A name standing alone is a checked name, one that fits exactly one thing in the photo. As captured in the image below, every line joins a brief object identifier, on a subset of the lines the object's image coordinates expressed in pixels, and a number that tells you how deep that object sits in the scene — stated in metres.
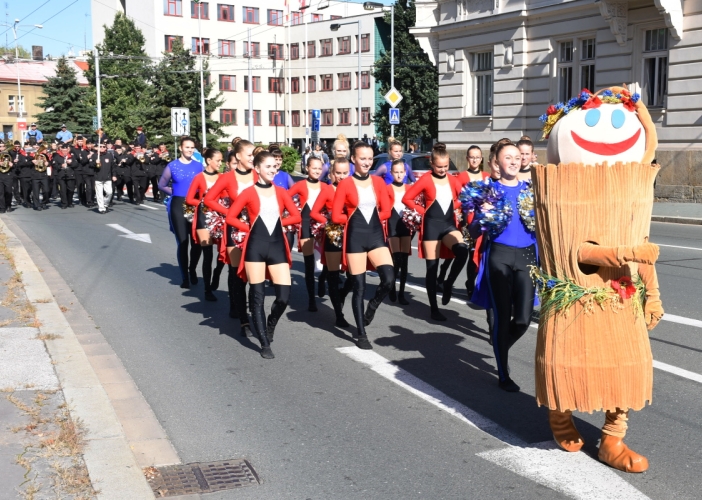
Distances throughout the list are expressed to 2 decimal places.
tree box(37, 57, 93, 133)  68.25
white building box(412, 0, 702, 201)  23.61
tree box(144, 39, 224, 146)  65.00
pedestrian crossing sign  33.88
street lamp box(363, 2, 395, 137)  41.66
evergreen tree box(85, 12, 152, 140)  68.81
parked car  22.20
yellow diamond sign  33.38
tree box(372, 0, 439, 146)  57.72
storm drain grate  4.79
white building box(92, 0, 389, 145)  79.00
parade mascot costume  4.67
